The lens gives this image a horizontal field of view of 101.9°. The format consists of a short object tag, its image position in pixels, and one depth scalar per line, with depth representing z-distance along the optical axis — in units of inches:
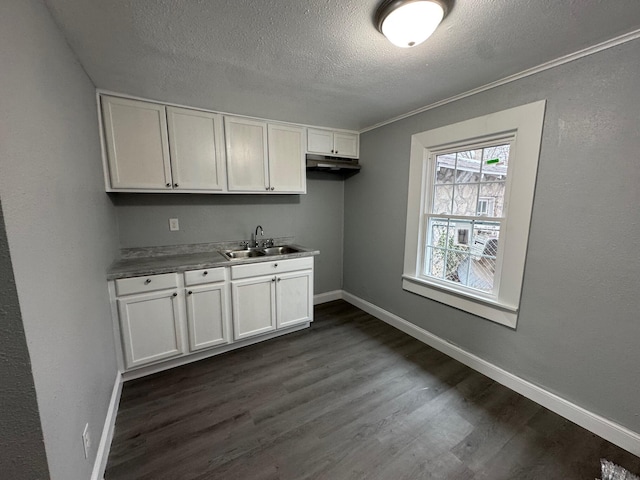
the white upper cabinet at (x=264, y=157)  102.0
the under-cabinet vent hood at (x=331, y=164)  117.4
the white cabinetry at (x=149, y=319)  80.1
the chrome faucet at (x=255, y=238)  122.7
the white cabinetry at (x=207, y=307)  89.7
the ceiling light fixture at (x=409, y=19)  46.2
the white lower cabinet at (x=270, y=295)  98.5
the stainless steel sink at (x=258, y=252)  111.9
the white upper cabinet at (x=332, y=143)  119.7
